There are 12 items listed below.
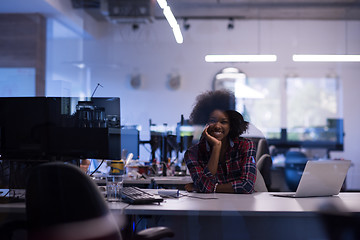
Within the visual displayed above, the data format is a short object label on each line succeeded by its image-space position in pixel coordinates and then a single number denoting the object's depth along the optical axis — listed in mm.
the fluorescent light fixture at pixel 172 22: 4746
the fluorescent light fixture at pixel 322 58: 6117
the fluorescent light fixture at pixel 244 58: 6492
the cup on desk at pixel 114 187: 2242
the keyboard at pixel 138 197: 2105
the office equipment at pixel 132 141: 3848
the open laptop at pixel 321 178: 2303
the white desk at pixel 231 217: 1968
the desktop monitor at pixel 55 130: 2475
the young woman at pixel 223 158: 2570
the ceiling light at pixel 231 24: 7365
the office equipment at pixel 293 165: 6230
